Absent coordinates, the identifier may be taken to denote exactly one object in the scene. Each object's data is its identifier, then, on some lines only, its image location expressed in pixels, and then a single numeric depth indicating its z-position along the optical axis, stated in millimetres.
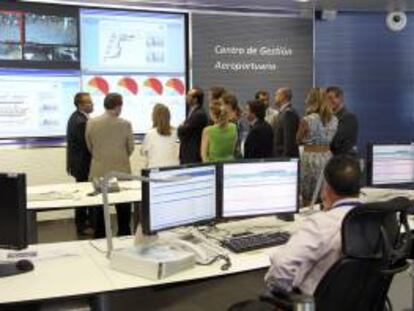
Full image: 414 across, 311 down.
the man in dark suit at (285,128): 6402
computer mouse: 2799
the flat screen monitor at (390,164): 4215
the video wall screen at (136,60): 7727
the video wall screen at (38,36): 7109
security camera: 9367
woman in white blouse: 5902
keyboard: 3076
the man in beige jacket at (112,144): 5875
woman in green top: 5773
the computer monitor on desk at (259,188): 3389
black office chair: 2270
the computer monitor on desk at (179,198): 2922
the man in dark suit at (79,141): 6504
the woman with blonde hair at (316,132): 5922
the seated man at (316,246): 2445
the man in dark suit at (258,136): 5871
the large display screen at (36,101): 7188
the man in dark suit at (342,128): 6406
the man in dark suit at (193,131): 6324
